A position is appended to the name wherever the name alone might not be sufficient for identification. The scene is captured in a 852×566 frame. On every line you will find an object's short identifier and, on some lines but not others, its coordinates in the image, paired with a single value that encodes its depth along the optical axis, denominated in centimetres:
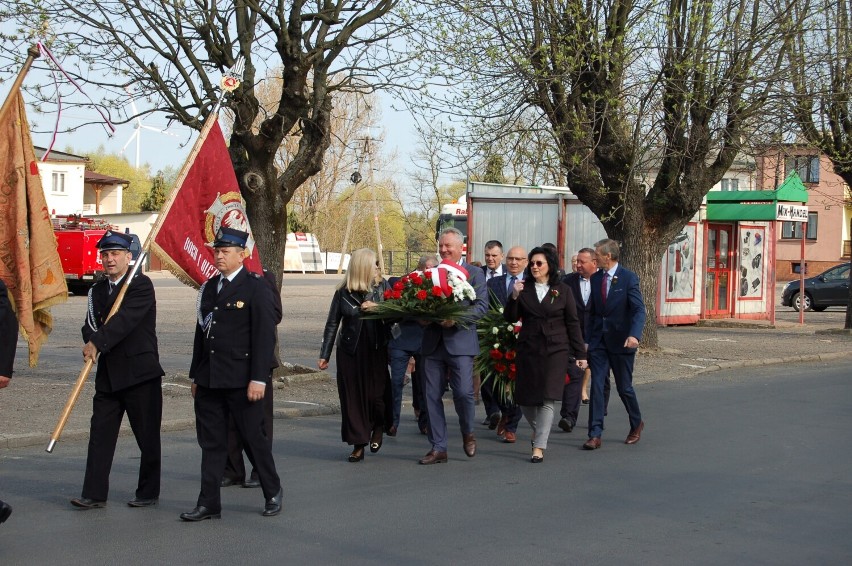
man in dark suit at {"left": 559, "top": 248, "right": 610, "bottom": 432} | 1128
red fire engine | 3938
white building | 6512
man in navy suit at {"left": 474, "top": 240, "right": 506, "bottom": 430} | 1142
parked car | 3647
